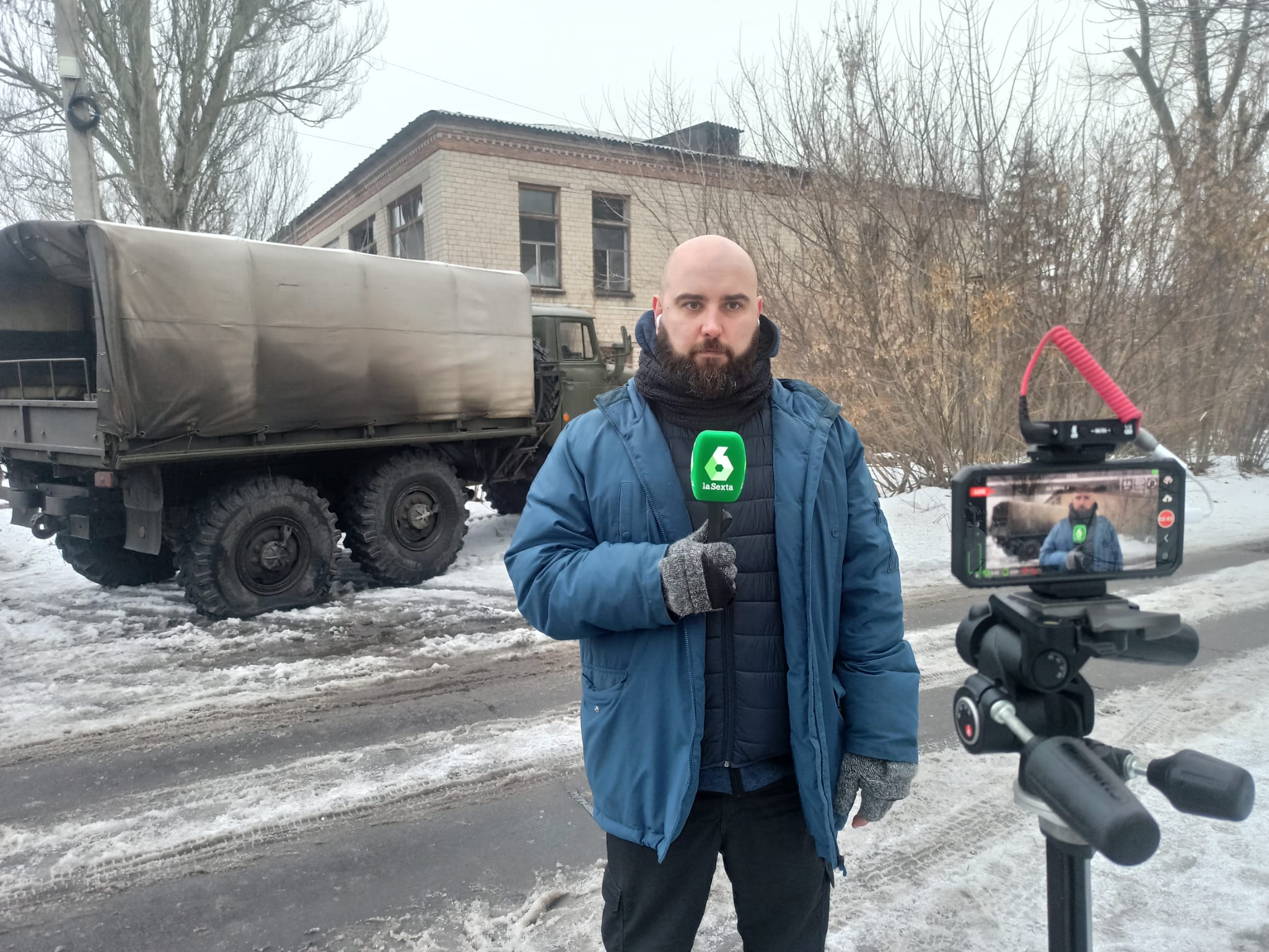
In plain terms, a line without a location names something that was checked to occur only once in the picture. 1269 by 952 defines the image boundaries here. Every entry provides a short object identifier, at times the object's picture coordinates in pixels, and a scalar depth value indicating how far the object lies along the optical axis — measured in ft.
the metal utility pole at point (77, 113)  33.35
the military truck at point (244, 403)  20.65
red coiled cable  4.39
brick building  58.90
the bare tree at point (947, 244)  35.35
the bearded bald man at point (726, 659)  5.92
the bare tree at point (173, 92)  46.62
